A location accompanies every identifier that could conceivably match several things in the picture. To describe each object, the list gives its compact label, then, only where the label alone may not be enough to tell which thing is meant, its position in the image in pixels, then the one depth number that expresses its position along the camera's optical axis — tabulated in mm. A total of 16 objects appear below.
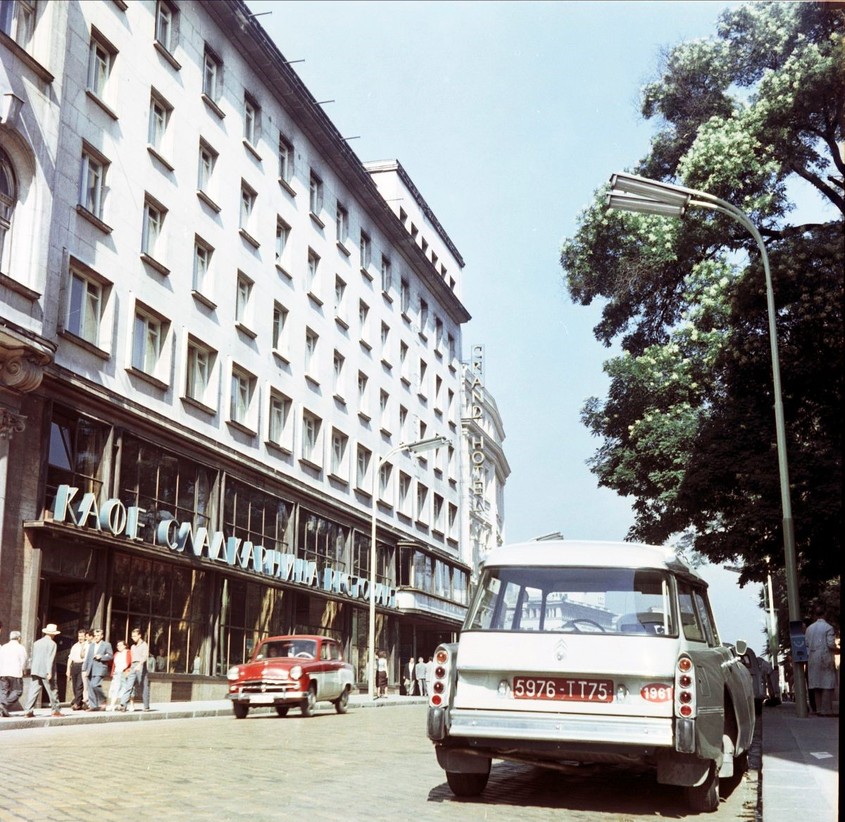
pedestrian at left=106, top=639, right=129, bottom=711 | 22094
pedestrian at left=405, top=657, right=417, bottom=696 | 46134
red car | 22031
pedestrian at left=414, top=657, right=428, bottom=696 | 41738
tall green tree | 21422
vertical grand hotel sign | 63094
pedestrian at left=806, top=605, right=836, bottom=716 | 18719
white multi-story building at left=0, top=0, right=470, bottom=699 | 22266
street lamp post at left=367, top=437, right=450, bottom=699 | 34712
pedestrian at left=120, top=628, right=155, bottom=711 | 22016
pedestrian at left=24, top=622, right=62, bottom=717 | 19609
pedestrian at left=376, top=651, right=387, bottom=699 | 39469
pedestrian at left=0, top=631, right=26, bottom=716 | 18859
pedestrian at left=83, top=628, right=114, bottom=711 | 21297
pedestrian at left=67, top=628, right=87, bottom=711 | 21594
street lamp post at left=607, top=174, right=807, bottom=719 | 15523
